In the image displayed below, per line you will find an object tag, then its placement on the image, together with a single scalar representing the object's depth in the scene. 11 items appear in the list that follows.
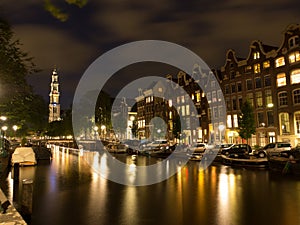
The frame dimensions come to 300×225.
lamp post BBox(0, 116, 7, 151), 32.27
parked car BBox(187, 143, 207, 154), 41.41
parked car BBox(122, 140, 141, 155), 49.33
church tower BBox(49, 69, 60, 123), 194.50
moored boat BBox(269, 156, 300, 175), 21.31
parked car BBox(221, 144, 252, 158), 37.31
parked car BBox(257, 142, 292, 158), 35.56
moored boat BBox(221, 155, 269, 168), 26.27
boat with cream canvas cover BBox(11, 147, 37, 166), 27.53
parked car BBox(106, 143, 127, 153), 50.87
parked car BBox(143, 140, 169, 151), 46.33
